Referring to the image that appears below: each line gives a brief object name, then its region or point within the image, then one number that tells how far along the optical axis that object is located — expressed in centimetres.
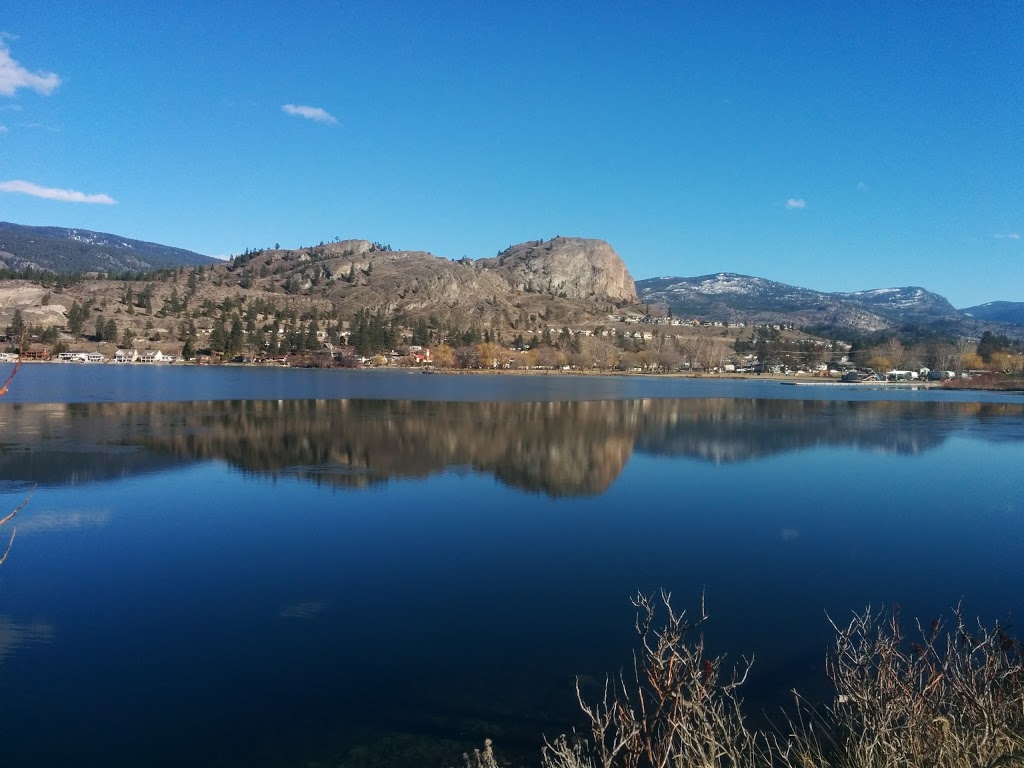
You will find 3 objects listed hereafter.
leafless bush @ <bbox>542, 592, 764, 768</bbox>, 377
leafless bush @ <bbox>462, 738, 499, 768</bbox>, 369
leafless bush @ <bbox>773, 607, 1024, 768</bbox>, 407
